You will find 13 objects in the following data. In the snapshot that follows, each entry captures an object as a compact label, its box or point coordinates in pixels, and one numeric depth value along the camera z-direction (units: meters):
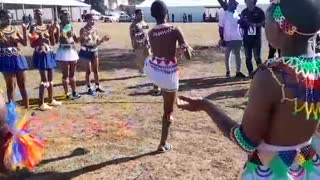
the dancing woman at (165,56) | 5.59
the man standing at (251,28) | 10.38
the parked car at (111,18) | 54.38
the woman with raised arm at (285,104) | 2.10
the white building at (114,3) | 86.06
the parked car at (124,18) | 57.87
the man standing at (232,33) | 10.74
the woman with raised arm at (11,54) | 7.12
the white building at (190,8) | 45.71
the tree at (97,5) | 77.19
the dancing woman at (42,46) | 7.82
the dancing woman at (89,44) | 8.83
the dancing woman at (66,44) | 8.37
